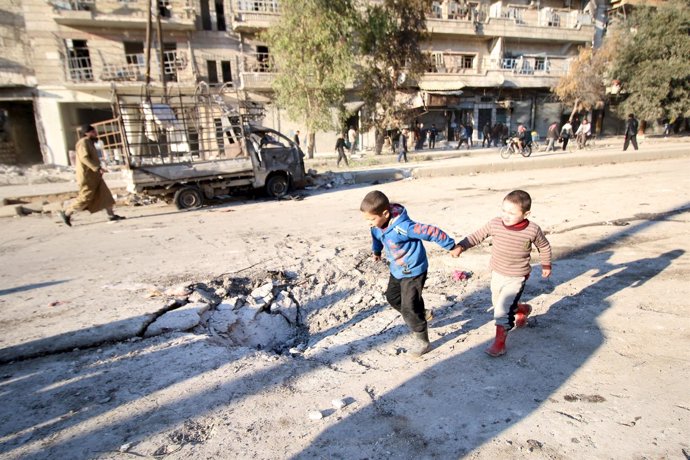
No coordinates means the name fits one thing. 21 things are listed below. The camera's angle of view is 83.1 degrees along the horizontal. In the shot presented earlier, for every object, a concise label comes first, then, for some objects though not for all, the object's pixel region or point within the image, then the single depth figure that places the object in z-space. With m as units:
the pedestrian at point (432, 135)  25.09
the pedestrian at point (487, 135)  25.88
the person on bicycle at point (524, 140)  17.03
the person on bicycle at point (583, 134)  19.77
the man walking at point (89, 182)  6.95
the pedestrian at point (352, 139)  21.00
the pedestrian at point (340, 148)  16.38
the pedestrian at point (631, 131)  15.84
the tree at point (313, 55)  14.43
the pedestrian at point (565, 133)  18.30
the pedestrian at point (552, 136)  18.38
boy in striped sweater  2.67
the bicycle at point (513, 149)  17.06
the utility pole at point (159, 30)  13.75
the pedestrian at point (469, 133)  24.25
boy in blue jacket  2.66
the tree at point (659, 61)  22.09
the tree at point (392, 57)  17.47
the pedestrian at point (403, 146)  17.09
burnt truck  8.26
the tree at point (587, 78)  24.48
